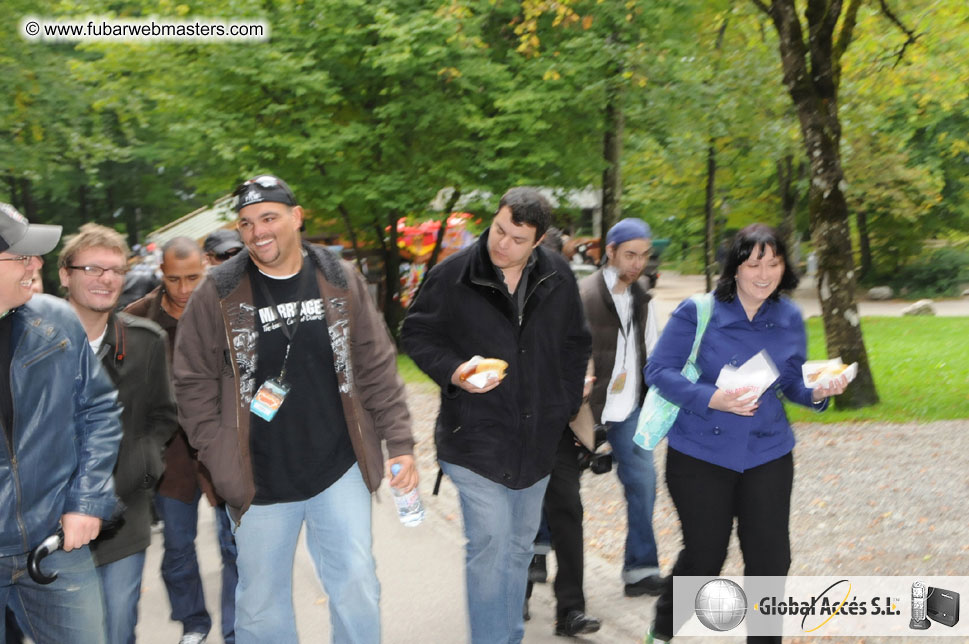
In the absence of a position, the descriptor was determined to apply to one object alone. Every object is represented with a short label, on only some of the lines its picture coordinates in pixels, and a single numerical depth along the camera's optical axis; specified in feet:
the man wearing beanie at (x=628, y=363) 17.89
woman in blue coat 13.30
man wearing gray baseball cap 9.64
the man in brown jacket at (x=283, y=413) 12.13
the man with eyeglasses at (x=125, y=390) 13.08
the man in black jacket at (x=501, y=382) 13.76
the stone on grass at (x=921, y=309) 91.91
